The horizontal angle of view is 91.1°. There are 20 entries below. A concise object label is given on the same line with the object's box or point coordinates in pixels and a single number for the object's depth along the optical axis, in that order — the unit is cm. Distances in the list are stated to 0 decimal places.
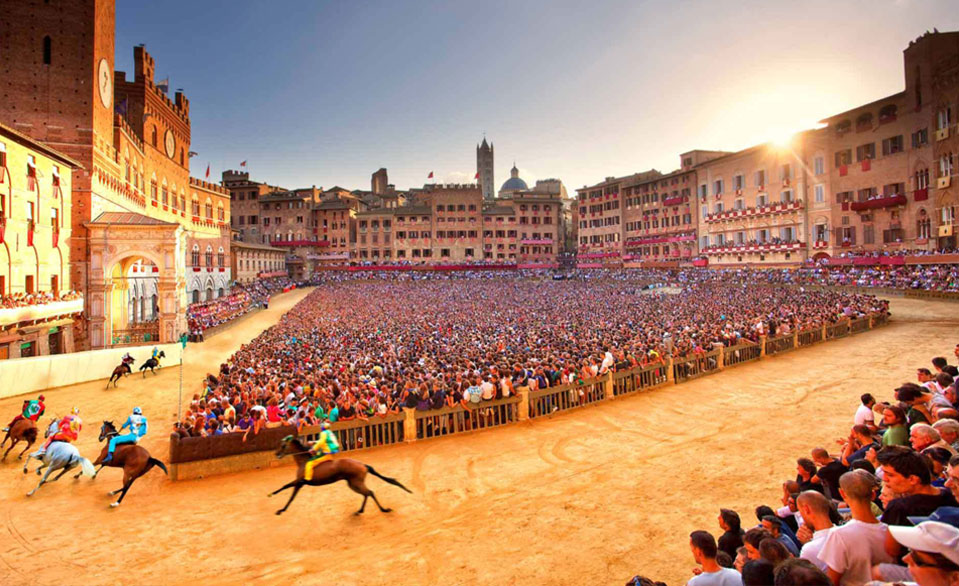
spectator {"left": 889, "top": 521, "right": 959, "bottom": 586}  277
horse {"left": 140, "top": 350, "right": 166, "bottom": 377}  2182
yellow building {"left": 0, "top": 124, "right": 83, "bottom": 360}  2030
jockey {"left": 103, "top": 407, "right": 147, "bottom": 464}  980
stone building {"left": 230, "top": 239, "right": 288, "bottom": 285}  5565
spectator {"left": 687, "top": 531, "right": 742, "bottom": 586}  375
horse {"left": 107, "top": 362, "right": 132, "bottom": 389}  1981
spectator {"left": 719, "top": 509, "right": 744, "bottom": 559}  479
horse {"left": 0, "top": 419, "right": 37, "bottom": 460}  1176
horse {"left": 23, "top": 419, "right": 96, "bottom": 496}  1002
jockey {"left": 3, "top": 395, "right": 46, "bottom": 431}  1239
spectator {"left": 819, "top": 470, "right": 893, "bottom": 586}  333
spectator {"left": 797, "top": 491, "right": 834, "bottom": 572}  359
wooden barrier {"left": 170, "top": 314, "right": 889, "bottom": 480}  1059
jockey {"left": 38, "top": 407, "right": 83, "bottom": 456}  1036
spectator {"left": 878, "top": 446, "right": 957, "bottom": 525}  351
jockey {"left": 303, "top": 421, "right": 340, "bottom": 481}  828
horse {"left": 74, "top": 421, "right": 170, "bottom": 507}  932
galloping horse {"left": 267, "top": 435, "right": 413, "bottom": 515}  820
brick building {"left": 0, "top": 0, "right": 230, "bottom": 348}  2617
